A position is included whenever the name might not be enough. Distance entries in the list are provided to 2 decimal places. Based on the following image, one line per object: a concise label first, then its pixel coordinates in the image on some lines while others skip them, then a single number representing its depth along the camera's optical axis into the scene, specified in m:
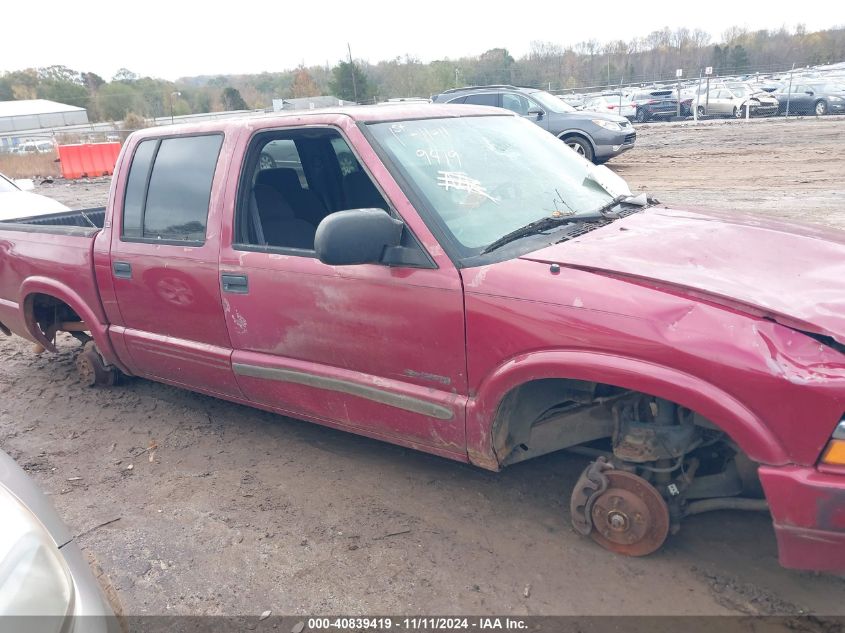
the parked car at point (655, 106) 26.36
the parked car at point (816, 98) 23.03
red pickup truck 2.20
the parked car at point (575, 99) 30.06
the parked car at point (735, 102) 23.92
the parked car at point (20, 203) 8.52
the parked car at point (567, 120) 14.08
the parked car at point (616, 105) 25.77
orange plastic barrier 21.86
